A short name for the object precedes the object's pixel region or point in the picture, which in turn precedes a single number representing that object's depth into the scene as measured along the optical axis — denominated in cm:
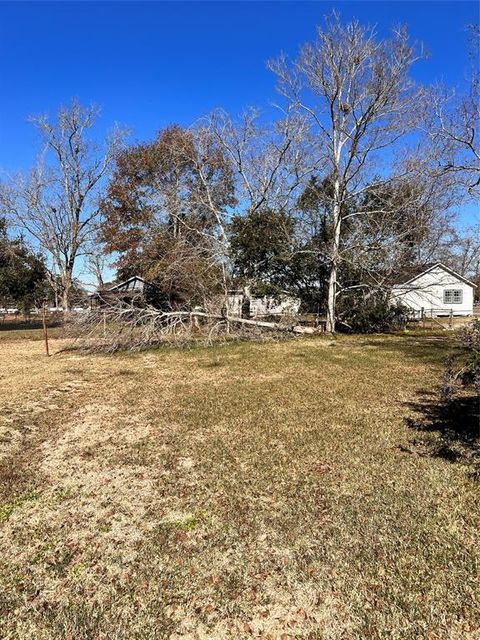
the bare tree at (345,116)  1359
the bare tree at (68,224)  2311
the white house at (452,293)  2501
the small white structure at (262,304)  1589
